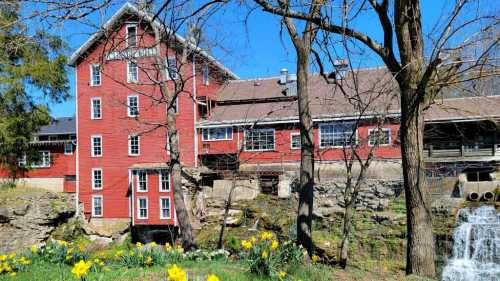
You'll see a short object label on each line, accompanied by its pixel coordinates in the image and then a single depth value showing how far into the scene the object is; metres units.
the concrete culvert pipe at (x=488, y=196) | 22.35
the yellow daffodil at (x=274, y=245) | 5.27
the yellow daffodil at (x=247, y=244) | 5.49
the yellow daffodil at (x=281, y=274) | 5.01
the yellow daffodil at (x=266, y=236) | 5.64
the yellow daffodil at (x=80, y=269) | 3.86
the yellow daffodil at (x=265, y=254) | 5.19
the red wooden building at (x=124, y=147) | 30.12
